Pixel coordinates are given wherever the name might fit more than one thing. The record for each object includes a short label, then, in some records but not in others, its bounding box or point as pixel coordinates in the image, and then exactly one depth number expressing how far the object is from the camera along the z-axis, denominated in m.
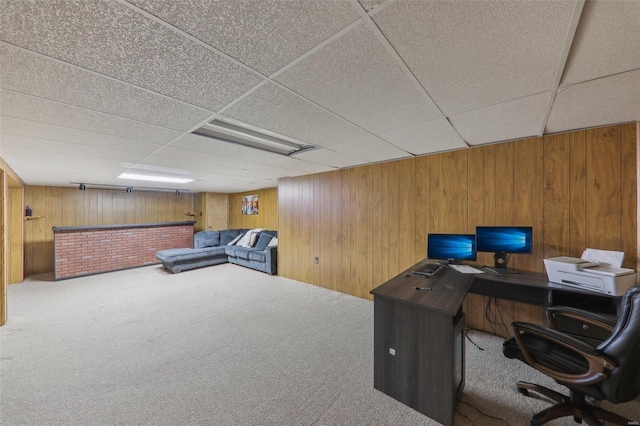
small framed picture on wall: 7.23
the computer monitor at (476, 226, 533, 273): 2.32
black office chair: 1.23
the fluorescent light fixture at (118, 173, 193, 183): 4.38
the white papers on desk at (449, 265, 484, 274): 2.36
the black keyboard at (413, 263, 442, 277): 2.27
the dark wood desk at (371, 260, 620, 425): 1.55
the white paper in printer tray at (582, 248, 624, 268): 1.87
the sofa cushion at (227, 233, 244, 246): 6.63
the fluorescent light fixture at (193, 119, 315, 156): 2.22
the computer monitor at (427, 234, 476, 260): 2.62
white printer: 1.71
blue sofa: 5.43
